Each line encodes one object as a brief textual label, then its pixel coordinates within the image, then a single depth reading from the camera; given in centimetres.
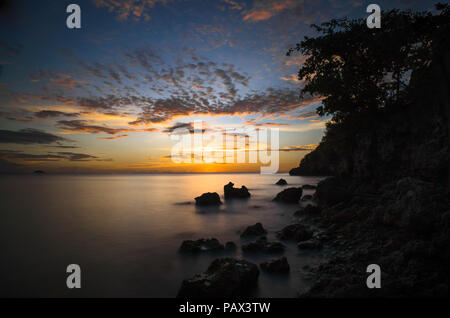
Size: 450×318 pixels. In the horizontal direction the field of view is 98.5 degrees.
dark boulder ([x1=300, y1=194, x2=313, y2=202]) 2554
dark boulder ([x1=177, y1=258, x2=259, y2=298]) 551
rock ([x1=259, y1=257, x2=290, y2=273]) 731
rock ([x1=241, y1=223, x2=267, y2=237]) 1249
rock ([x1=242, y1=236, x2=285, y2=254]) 930
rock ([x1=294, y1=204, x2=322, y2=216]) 1531
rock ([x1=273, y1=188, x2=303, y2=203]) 2470
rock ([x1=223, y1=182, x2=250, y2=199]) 3244
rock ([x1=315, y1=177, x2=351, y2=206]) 1567
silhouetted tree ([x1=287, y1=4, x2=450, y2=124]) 1203
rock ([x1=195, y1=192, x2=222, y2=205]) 2670
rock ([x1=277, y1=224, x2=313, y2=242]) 1030
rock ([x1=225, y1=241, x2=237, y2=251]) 1023
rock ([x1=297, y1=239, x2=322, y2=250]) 904
